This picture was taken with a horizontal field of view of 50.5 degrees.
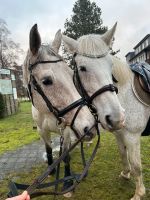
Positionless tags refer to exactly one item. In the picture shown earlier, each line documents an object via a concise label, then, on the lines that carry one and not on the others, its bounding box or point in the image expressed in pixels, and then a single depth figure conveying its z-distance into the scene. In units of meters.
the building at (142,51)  31.78
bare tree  20.31
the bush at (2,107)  7.60
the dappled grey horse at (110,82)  1.55
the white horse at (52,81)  1.45
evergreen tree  20.00
